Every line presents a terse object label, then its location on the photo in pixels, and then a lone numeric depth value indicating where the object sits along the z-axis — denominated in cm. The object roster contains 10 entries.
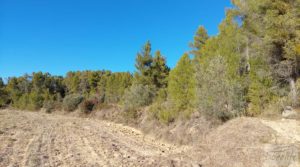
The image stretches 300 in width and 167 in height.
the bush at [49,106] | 4381
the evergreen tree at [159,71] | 3085
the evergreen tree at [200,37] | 2916
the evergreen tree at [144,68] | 3094
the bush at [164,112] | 1844
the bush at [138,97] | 2703
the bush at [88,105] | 3506
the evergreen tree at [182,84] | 1706
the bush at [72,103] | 3947
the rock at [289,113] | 1111
